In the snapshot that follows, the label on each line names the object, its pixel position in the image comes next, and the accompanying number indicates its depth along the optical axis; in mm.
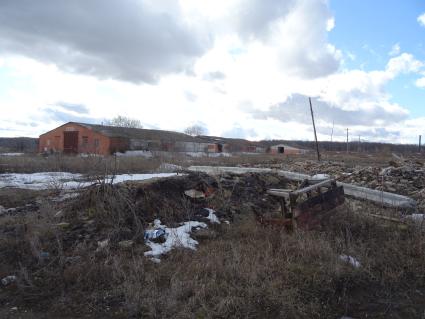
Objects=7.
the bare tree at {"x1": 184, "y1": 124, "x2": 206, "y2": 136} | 110250
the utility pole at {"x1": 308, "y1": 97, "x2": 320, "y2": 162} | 23445
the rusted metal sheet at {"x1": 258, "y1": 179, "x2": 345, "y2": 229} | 6129
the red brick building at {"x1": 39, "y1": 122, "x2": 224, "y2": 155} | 47750
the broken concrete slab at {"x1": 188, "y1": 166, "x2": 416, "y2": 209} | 9266
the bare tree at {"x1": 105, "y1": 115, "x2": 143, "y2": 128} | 87550
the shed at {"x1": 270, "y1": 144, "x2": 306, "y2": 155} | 91075
